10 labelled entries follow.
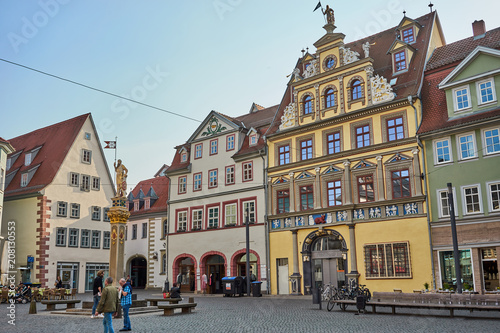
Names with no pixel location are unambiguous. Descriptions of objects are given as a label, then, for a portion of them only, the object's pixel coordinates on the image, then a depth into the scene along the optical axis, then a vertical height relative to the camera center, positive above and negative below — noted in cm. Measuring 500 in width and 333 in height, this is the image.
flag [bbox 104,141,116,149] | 2753 +663
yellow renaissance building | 2870 +580
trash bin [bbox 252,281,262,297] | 3290 -132
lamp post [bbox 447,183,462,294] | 2239 +91
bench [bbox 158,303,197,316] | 1943 -144
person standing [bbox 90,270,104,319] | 2016 -63
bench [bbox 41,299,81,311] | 2212 -122
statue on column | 2394 +423
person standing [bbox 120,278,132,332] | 1516 -82
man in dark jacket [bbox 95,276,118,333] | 1282 -85
